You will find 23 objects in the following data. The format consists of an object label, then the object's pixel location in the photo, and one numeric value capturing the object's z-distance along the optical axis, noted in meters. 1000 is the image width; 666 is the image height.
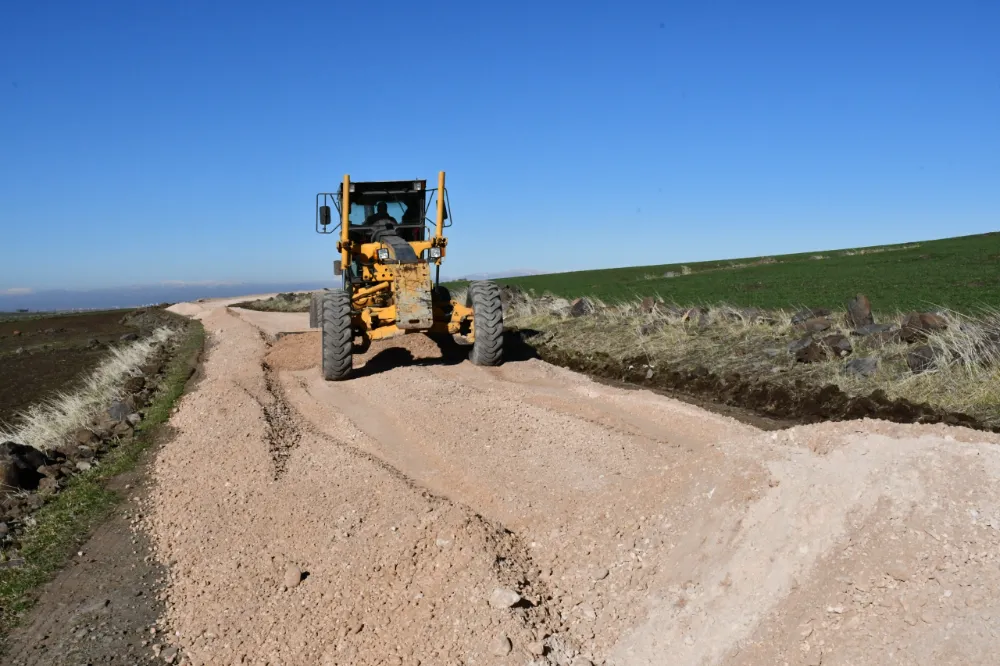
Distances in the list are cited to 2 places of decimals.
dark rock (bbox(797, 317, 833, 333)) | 12.64
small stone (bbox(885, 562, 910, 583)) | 4.12
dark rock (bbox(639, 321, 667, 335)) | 15.28
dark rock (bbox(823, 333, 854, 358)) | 11.12
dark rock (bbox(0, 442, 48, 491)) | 8.37
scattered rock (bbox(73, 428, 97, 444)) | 10.14
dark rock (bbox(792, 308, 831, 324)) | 13.73
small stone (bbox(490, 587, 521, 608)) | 4.81
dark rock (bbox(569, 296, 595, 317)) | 19.67
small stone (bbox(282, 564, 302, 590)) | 5.54
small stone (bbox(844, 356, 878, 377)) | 10.22
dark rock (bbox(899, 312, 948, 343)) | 10.97
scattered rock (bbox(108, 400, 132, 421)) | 11.13
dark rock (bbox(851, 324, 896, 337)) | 11.66
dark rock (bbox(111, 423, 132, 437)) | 10.39
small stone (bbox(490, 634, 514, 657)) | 4.45
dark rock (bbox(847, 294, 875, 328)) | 12.43
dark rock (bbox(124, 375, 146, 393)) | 13.51
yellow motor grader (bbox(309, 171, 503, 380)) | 12.83
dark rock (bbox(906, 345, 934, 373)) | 9.80
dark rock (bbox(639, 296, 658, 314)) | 17.32
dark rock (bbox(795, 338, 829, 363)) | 11.12
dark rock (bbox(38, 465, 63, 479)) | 8.69
